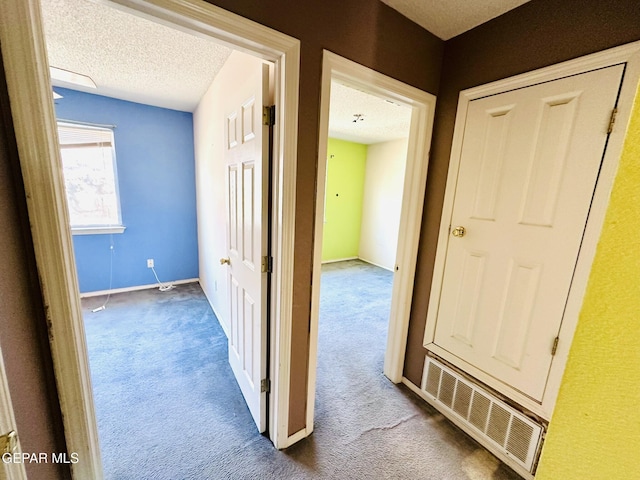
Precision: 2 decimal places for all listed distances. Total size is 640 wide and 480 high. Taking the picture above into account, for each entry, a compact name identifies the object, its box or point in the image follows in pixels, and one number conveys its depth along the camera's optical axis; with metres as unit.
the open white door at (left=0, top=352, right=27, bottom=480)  0.45
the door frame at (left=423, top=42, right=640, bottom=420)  0.98
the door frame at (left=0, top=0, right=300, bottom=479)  0.61
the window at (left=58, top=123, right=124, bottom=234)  2.79
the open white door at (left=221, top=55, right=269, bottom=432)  1.23
